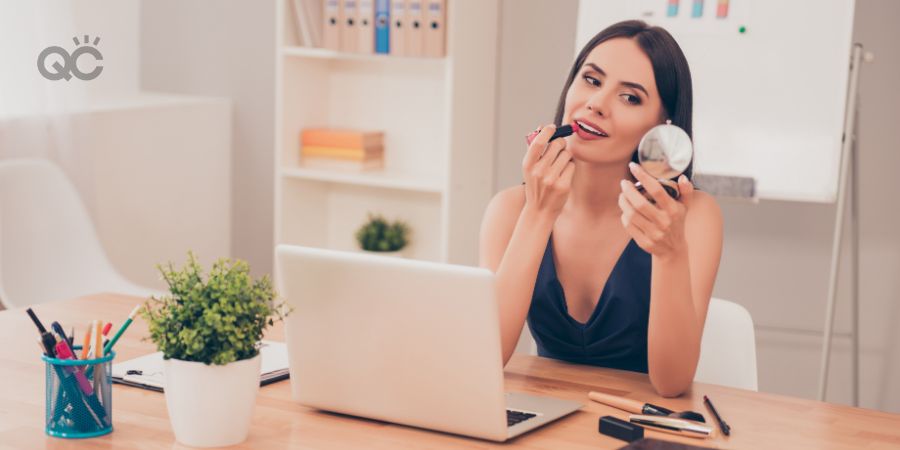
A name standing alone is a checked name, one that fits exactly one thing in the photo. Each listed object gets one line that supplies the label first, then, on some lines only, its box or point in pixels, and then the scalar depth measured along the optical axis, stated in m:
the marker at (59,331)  1.33
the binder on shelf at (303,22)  3.62
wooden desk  1.31
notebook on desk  1.52
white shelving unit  3.49
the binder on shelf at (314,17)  3.62
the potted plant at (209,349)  1.25
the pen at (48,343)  1.29
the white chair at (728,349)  1.87
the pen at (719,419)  1.39
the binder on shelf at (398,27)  3.43
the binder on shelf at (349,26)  3.51
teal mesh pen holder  1.29
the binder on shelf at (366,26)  3.48
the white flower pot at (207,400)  1.25
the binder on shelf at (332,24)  3.54
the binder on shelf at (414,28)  3.41
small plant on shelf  3.77
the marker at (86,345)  1.32
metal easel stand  2.91
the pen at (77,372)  1.29
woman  1.63
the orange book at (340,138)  3.69
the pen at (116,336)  1.33
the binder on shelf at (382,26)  3.46
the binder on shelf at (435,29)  3.38
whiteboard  2.94
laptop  1.29
